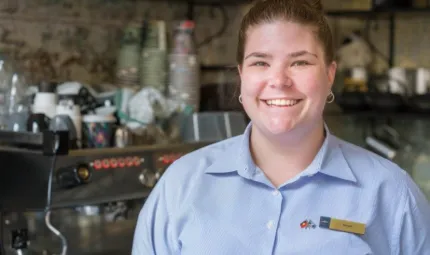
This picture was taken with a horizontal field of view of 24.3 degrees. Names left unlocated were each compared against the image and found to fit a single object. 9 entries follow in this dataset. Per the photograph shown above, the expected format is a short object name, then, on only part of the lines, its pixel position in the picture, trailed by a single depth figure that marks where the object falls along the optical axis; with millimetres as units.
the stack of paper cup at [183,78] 2218
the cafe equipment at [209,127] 2116
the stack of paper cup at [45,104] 1857
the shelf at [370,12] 2817
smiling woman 1452
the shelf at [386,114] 2764
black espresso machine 1665
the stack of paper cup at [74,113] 1842
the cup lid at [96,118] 1882
